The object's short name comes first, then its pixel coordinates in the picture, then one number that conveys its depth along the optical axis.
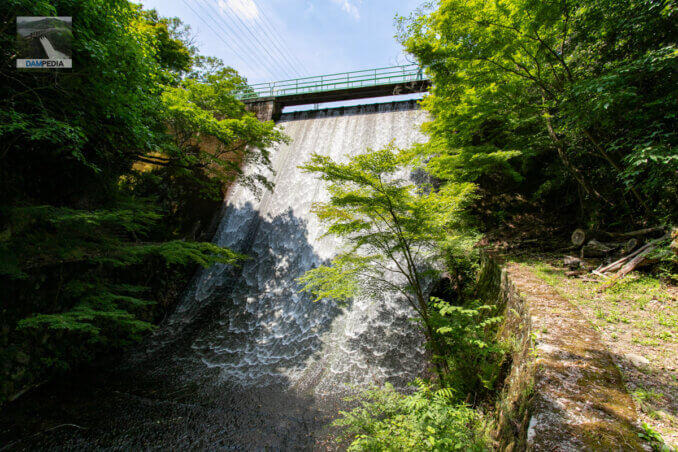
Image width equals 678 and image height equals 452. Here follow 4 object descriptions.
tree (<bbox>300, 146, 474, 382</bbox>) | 3.70
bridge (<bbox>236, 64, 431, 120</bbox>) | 11.39
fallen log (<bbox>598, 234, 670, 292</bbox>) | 3.68
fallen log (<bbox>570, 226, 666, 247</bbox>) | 4.01
